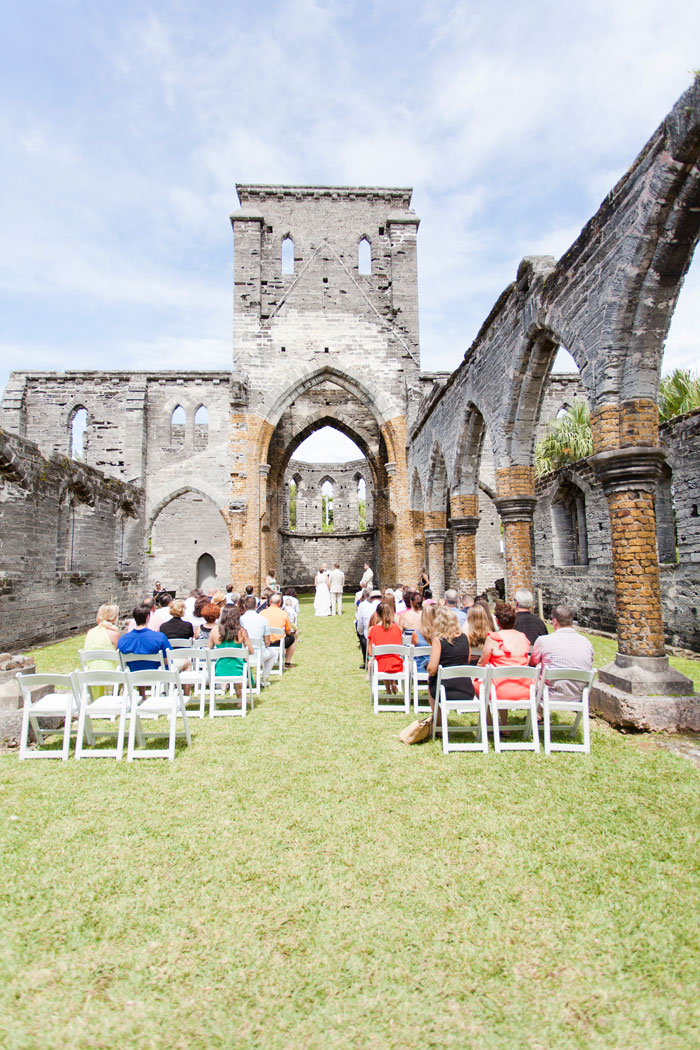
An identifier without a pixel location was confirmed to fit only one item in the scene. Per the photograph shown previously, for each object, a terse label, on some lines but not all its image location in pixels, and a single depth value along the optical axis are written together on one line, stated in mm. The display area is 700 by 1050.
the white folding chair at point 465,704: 4672
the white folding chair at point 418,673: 5949
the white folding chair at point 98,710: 4762
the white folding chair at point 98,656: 5535
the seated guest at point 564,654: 4982
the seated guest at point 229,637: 6266
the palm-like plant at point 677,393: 10461
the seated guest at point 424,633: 5477
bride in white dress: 18109
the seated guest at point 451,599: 8039
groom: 17766
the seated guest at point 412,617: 7168
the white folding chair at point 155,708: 4680
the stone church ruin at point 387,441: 5516
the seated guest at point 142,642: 5719
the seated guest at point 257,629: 7188
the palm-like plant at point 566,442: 13505
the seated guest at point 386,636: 6480
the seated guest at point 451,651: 5027
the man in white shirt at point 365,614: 8625
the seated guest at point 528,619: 6305
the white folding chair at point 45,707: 4727
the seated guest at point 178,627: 7152
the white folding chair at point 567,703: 4590
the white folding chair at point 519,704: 4664
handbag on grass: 5066
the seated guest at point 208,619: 7496
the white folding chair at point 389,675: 6131
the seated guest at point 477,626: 5438
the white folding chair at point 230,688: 5809
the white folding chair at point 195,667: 5883
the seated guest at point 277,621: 8352
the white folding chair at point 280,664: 8211
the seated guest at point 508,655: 4887
